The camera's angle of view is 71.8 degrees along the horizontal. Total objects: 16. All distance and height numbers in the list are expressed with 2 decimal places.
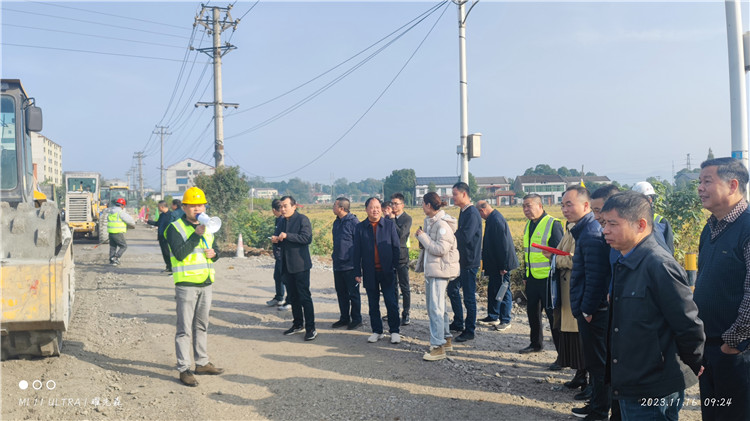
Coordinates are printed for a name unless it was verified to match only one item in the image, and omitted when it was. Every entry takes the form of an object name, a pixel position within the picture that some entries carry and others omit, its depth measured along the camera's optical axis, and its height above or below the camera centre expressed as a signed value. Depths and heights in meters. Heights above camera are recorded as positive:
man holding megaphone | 5.68 -0.72
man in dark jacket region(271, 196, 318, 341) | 7.28 -0.79
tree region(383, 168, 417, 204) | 90.06 +4.28
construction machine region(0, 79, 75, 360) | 5.04 -0.44
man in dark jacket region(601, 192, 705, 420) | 3.06 -0.75
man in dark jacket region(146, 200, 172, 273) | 11.60 -0.33
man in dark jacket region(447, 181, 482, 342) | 7.71 -0.63
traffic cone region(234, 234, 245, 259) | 17.13 -1.44
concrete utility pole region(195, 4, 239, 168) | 21.00 +6.38
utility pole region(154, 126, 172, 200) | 62.11 +8.08
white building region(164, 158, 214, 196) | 97.94 +6.83
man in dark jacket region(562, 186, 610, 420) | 4.42 -0.87
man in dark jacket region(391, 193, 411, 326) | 8.41 -0.70
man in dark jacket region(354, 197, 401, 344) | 7.21 -0.78
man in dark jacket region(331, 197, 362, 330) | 8.02 -1.10
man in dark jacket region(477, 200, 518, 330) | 8.07 -0.93
